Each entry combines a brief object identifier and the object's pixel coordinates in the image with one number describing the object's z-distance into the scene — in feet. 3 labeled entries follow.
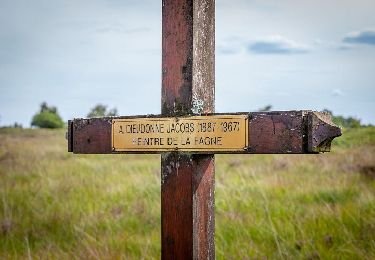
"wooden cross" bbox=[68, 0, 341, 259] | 6.70
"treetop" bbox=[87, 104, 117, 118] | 137.16
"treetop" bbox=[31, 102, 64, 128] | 140.77
